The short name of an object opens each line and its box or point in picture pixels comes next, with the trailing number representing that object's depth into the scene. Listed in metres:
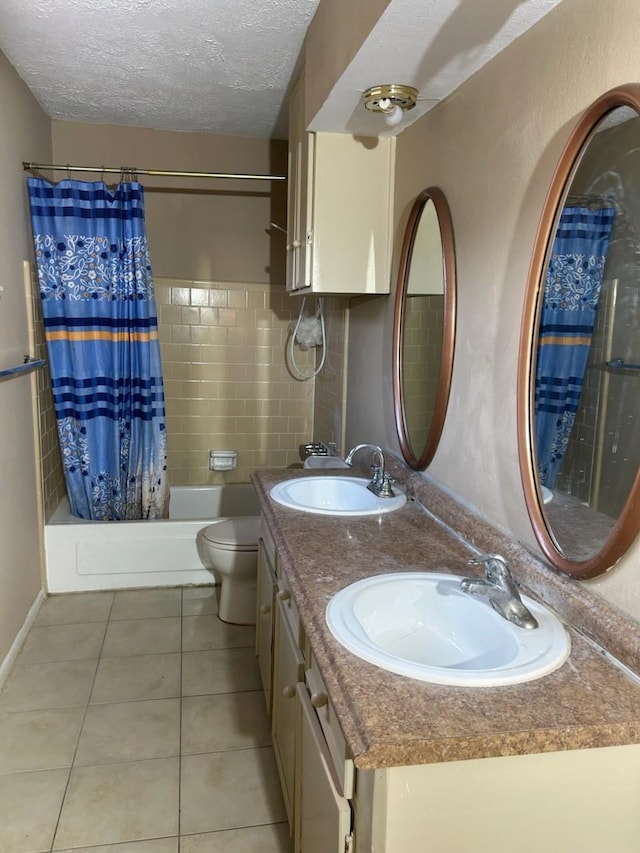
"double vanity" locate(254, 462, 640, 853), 0.98
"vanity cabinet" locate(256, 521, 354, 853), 1.18
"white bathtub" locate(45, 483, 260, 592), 3.24
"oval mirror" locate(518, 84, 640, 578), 1.17
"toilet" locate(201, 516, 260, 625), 2.88
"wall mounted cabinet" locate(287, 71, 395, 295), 2.37
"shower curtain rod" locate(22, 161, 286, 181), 2.98
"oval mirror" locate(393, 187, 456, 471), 1.94
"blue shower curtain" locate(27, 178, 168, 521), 3.12
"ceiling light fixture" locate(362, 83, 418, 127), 1.85
